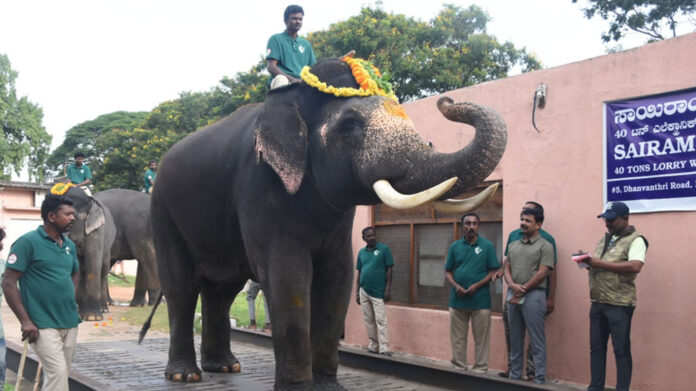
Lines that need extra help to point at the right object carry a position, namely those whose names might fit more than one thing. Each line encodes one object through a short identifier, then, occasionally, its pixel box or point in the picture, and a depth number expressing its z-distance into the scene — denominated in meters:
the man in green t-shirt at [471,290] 7.40
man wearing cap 5.62
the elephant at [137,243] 15.22
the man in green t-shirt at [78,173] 14.00
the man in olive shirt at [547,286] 6.90
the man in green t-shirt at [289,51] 5.66
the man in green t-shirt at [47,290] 4.49
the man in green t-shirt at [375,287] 8.68
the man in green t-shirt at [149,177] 16.00
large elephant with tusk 4.07
